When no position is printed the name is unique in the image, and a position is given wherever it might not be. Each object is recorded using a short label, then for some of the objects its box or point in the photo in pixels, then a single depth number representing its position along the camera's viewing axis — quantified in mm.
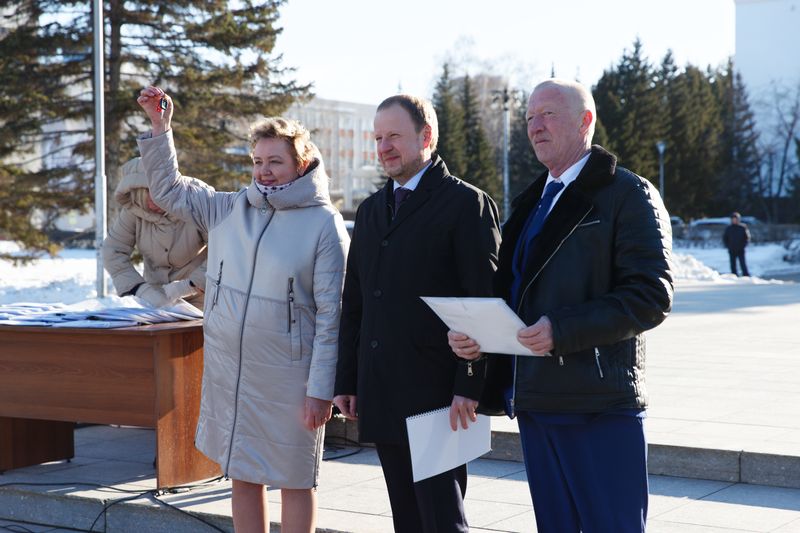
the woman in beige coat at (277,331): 4348
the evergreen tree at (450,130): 56719
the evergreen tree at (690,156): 67250
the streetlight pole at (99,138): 19141
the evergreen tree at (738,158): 67250
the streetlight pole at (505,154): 42481
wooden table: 5844
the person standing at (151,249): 6184
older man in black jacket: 3191
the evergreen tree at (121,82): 23438
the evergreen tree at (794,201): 63394
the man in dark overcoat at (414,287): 3852
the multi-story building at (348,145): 84625
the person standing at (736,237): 30531
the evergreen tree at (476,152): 58125
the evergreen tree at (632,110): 61562
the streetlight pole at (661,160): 58531
